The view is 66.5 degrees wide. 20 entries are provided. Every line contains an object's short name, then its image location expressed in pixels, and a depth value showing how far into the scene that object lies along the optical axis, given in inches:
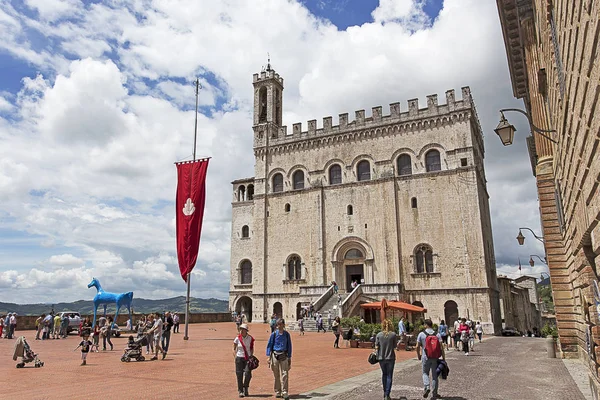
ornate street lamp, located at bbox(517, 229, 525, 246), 955.5
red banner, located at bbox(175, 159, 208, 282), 895.1
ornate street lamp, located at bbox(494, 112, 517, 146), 391.9
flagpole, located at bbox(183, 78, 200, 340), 934.4
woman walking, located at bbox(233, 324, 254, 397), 372.7
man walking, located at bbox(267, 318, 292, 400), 370.0
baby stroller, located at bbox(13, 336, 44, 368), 526.9
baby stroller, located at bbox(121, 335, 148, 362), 594.5
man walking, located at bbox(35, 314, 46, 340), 928.3
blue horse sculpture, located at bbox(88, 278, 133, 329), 1052.9
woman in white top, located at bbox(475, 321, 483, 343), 959.4
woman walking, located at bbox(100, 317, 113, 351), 734.5
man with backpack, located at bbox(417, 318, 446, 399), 365.1
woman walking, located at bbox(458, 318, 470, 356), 721.6
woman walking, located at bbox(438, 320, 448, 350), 763.6
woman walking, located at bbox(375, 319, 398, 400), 358.9
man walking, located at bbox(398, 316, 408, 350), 775.0
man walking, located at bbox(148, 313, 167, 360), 620.5
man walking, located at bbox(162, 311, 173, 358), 626.8
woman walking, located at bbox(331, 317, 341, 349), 786.8
